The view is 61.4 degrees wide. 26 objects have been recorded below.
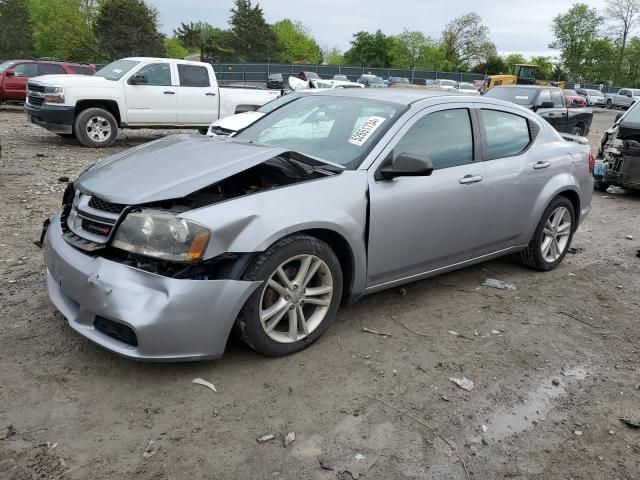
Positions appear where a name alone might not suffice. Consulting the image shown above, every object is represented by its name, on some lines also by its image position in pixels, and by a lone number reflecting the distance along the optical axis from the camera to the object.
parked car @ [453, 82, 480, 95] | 37.49
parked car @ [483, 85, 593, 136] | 13.77
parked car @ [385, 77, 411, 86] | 45.74
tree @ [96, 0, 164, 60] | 57.38
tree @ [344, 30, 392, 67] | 88.81
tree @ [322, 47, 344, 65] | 102.78
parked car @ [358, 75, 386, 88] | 37.60
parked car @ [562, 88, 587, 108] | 20.93
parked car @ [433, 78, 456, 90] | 44.28
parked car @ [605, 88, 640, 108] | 44.53
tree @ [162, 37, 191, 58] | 80.19
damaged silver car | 2.79
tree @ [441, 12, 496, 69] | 89.34
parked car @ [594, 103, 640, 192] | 8.52
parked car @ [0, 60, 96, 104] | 17.12
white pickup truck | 10.40
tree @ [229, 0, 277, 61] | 74.00
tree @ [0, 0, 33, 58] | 61.09
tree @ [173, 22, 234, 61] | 76.00
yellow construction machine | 32.88
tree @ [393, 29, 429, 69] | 91.31
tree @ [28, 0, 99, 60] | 58.88
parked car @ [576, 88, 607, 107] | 44.92
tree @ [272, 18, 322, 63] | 91.31
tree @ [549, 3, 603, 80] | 81.56
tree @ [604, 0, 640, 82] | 76.31
